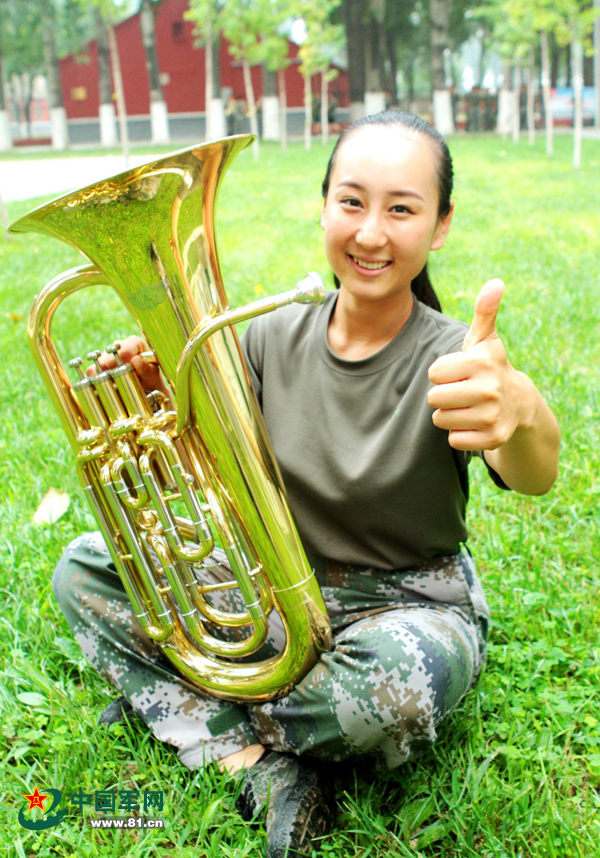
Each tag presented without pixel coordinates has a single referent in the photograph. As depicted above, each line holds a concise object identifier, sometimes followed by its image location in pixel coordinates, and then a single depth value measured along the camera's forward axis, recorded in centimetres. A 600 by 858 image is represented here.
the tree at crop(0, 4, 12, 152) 2648
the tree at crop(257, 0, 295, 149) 1617
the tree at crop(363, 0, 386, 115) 2327
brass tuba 128
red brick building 2956
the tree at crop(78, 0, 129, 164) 1022
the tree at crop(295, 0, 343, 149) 1653
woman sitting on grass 139
